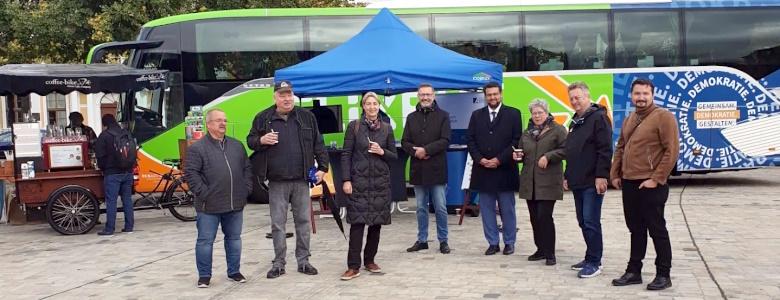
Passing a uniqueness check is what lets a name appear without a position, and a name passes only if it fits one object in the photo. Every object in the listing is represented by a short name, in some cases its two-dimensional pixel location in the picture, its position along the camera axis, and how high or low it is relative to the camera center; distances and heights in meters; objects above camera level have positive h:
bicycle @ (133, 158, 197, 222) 12.42 -0.88
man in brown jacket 6.75 -0.38
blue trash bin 11.91 -0.65
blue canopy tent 10.80 +0.78
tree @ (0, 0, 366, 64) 22.41 +3.09
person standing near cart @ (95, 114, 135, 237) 11.18 -0.41
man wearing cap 7.83 -0.19
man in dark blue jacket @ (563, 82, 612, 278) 7.47 -0.34
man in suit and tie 8.73 -0.26
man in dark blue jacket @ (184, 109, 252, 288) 7.51 -0.41
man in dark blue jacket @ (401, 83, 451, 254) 9.05 -0.26
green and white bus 15.49 +1.31
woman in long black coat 7.80 -0.41
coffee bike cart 11.41 -0.22
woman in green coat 8.19 -0.40
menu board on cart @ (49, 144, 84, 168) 11.72 -0.18
